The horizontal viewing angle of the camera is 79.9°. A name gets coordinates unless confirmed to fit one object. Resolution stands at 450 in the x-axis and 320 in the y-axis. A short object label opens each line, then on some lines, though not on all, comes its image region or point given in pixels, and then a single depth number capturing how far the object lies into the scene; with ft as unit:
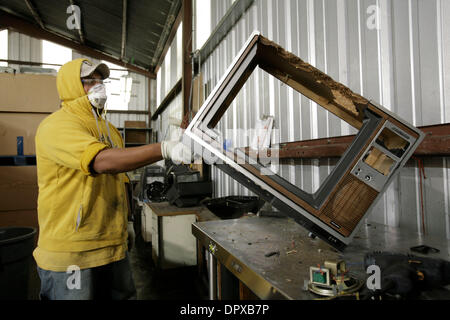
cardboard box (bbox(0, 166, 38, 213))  10.88
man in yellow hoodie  3.63
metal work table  2.57
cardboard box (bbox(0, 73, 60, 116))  10.95
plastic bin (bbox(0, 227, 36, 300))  6.64
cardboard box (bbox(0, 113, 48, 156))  10.94
